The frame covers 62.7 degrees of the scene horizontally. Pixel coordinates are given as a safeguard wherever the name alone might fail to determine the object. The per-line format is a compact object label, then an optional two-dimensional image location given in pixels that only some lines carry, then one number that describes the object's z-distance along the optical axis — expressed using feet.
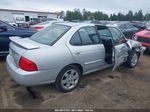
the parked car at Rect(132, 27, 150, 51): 20.05
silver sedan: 7.86
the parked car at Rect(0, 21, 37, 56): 14.51
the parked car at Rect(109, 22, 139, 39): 28.25
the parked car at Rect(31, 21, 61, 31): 29.42
